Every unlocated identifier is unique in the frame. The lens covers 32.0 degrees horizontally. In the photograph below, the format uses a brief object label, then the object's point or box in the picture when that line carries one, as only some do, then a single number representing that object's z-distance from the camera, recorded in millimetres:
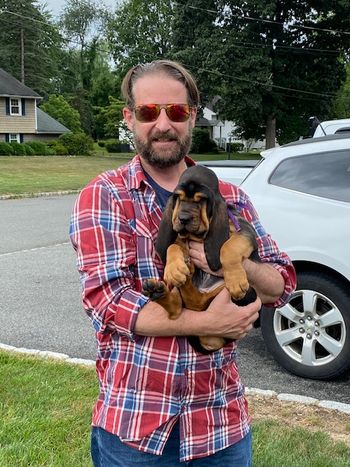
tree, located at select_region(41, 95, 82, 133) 58531
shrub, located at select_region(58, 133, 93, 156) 46438
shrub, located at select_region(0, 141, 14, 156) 40719
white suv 4613
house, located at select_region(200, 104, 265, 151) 70750
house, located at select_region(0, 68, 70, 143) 48438
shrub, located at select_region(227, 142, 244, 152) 66269
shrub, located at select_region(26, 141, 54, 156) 43297
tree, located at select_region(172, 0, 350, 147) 37562
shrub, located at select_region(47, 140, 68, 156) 45000
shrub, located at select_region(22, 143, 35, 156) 42350
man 1849
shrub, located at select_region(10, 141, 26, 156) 41656
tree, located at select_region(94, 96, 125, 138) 58031
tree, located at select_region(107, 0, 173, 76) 55250
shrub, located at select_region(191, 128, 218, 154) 53562
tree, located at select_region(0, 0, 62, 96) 64000
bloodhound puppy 1770
